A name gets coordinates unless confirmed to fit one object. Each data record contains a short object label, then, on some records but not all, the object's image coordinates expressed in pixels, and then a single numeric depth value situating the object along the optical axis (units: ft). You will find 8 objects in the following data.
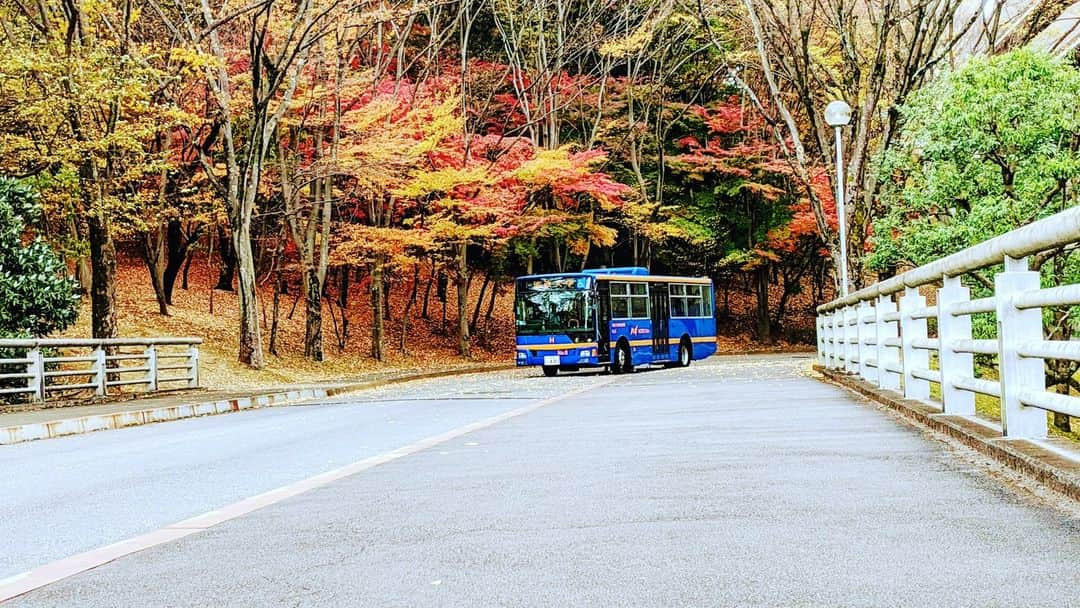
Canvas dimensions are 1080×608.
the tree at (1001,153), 63.77
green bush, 70.18
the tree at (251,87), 87.86
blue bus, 103.55
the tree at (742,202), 142.61
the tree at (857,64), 78.12
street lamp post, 76.13
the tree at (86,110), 70.33
